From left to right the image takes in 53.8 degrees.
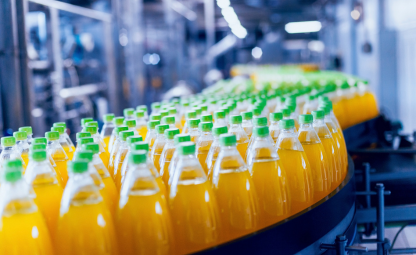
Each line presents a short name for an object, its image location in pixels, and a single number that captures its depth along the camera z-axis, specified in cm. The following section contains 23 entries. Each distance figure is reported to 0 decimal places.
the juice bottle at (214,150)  96
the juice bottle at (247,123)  129
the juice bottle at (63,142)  123
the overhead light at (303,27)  1268
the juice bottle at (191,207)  82
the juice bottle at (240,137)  120
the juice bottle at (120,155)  107
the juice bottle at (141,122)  158
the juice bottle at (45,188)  85
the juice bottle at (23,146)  111
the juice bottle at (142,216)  78
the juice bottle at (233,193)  88
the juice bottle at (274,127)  120
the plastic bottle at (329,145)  125
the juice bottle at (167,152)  104
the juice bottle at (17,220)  73
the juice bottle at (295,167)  104
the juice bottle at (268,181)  95
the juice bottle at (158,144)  111
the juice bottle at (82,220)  75
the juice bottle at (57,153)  106
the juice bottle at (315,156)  114
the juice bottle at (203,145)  110
